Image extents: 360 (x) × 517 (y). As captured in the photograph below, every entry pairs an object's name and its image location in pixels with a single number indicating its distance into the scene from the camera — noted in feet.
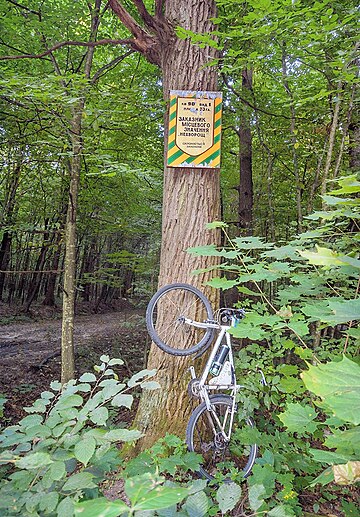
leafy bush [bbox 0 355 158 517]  3.03
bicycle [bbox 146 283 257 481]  7.10
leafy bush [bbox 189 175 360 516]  2.23
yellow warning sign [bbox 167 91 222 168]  8.83
